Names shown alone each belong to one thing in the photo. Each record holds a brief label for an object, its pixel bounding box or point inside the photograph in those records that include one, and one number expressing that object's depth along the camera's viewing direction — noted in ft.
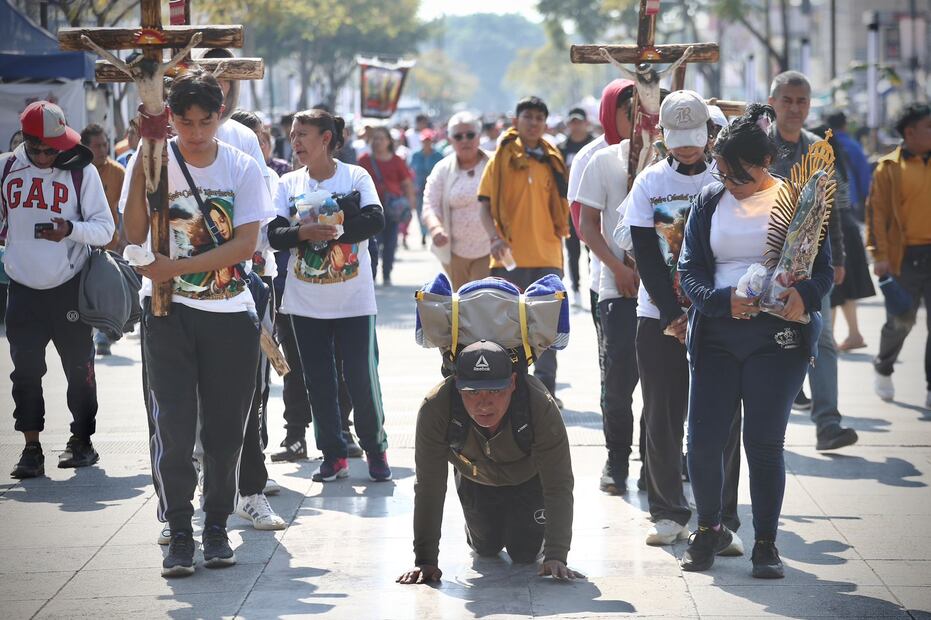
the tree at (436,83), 624.46
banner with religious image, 142.38
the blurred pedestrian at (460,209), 55.60
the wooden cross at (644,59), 38.52
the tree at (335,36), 312.76
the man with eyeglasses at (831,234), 44.12
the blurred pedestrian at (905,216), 52.27
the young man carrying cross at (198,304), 31.92
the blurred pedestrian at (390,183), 91.70
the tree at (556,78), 651.50
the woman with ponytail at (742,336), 30.83
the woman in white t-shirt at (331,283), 40.91
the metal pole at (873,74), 164.71
